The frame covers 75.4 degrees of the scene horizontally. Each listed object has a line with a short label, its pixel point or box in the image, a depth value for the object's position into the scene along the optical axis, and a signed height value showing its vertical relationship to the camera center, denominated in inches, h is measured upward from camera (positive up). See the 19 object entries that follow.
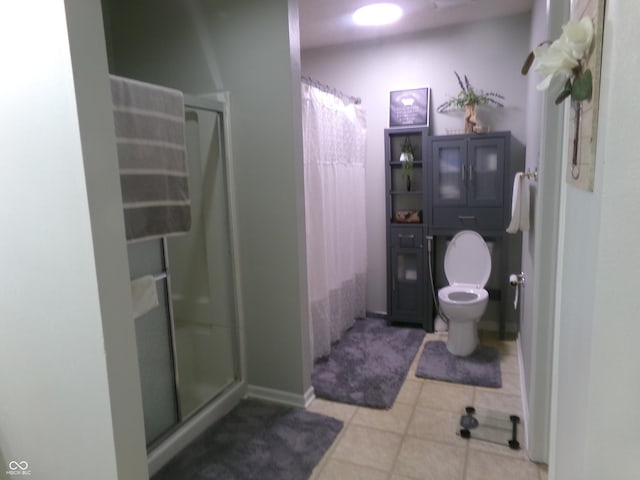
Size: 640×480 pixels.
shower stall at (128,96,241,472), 83.4 -27.3
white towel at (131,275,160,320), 71.2 -18.7
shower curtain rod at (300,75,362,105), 108.6 +26.3
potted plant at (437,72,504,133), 129.0 +23.7
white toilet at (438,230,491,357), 120.3 -35.3
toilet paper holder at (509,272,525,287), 96.3 -24.4
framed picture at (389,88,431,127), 138.4 +23.8
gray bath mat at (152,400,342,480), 78.2 -53.7
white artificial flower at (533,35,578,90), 36.0 +10.1
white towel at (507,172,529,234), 100.7 -7.6
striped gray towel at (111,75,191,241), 68.6 +4.9
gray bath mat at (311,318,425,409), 103.5 -52.5
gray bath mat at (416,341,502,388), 109.7 -52.9
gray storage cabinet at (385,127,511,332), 128.7 -7.9
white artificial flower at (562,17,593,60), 33.3 +11.3
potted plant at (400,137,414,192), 139.4 +6.7
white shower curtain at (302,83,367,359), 114.0 -9.6
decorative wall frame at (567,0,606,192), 31.1 +4.6
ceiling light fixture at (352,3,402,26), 113.4 +46.8
